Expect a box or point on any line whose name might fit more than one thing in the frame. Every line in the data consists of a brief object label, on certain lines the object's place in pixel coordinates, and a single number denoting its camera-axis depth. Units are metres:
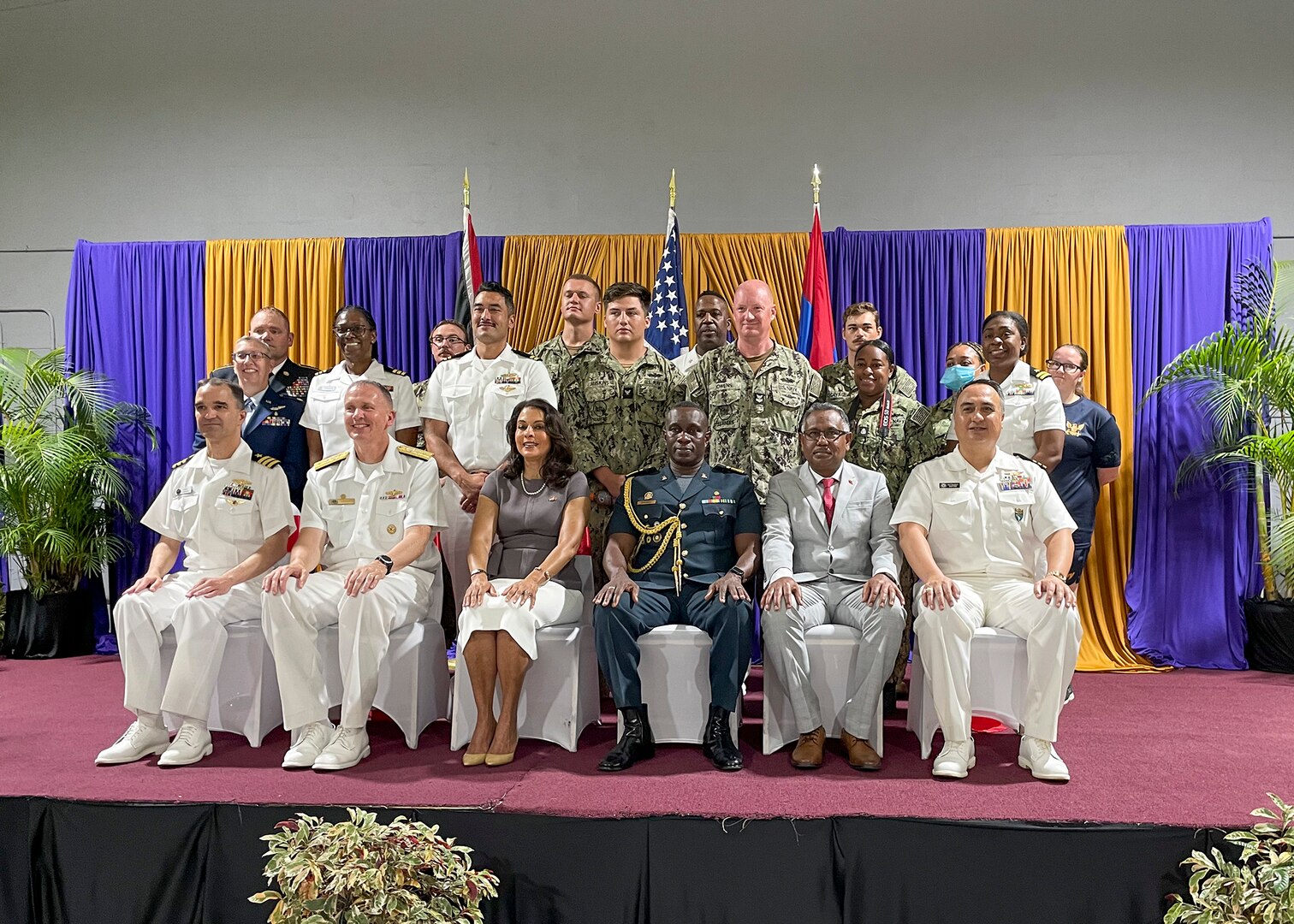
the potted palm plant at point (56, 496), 5.88
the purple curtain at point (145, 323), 6.44
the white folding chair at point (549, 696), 3.63
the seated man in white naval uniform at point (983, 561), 3.32
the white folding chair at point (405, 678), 3.75
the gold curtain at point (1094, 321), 5.84
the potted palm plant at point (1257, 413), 5.38
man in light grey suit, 3.47
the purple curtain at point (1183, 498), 5.69
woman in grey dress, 3.51
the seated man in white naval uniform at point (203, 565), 3.60
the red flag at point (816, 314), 5.73
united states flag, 5.65
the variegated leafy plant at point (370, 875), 2.52
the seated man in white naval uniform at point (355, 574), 3.57
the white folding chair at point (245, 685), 3.80
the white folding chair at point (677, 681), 3.60
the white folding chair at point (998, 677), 3.44
